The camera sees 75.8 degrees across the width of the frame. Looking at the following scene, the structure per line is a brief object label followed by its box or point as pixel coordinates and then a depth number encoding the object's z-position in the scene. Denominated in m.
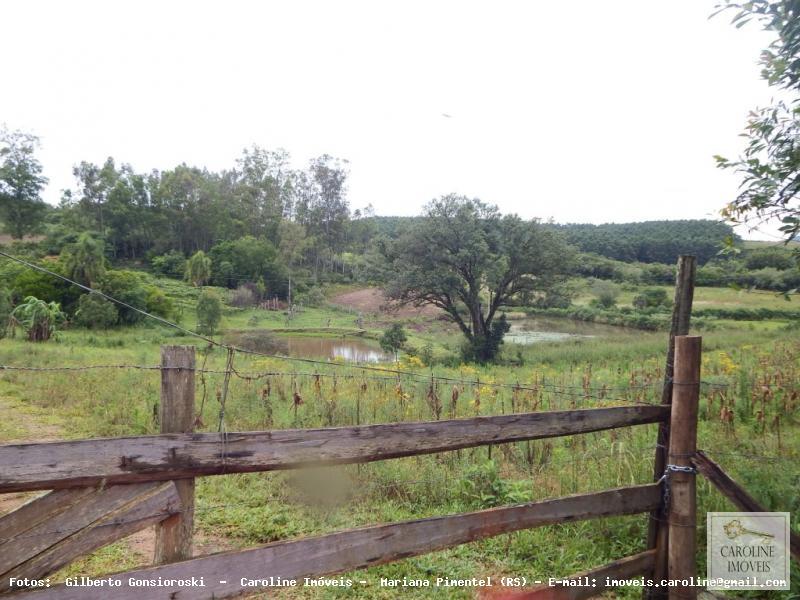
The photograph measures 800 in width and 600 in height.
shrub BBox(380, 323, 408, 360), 22.58
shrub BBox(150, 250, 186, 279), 43.22
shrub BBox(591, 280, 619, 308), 42.72
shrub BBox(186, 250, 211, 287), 38.62
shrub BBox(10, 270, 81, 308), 22.70
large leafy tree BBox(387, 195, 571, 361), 22.88
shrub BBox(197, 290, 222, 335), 23.89
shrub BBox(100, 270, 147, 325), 22.00
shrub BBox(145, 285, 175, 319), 24.38
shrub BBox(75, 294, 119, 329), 20.67
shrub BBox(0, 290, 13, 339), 17.37
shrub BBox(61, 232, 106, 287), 24.28
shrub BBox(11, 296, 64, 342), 17.27
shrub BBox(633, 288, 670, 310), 40.09
